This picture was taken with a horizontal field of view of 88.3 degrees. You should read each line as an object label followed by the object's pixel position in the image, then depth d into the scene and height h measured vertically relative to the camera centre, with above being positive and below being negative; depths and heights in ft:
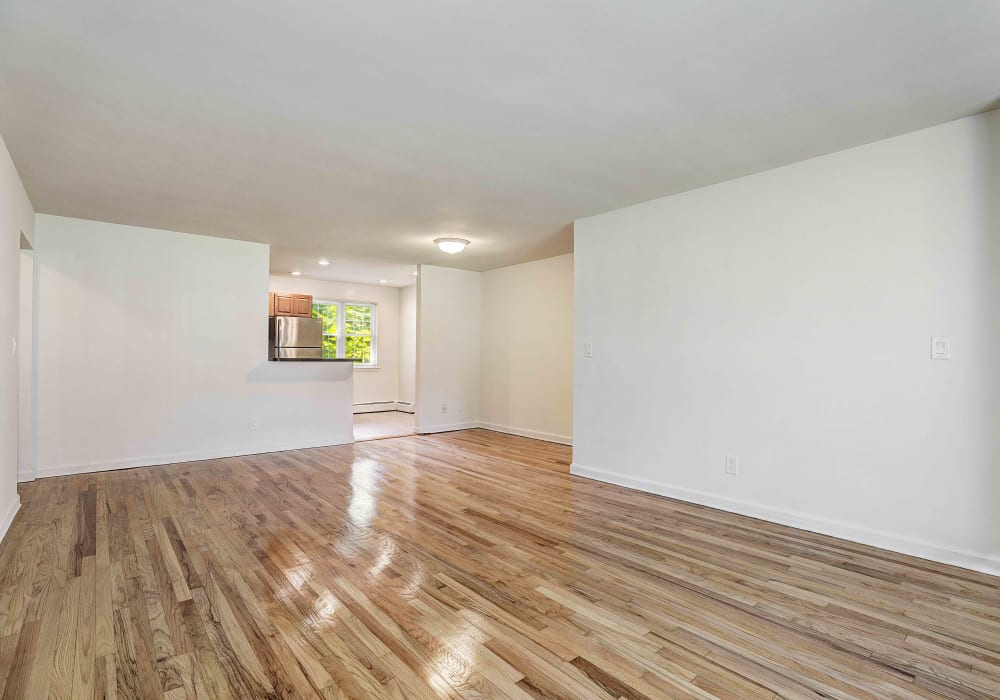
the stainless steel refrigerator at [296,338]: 23.21 +0.49
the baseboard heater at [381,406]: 31.45 -3.61
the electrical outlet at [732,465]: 12.34 -2.76
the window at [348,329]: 30.86 +1.18
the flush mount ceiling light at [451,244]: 18.11 +3.69
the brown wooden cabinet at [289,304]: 26.53 +2.32
